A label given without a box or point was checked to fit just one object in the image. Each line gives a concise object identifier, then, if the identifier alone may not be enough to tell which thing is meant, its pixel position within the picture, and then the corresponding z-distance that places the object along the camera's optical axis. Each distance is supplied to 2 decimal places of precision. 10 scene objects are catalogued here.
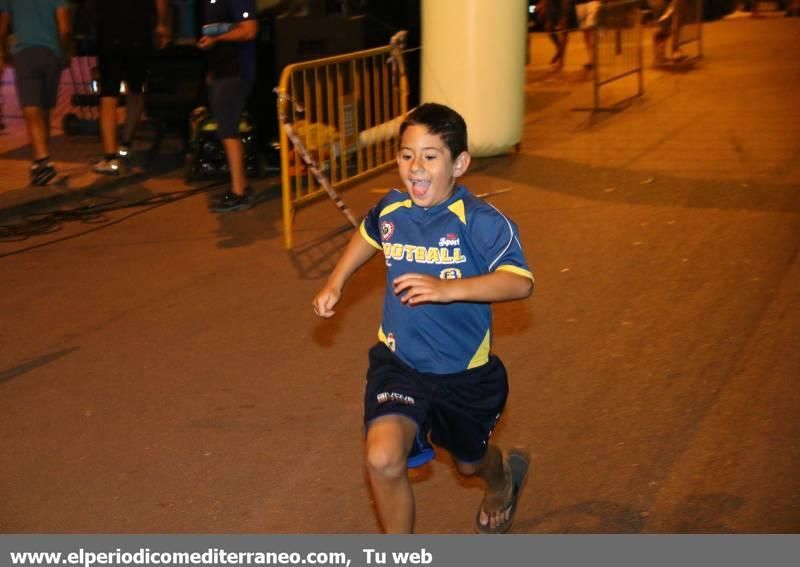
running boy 3.88
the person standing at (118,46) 11.37
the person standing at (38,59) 10.91
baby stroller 11.43
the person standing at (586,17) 18.97
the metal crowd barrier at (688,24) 20.23
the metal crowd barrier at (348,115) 10.23
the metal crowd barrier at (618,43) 16.23
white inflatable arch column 12.27
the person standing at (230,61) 9.88
